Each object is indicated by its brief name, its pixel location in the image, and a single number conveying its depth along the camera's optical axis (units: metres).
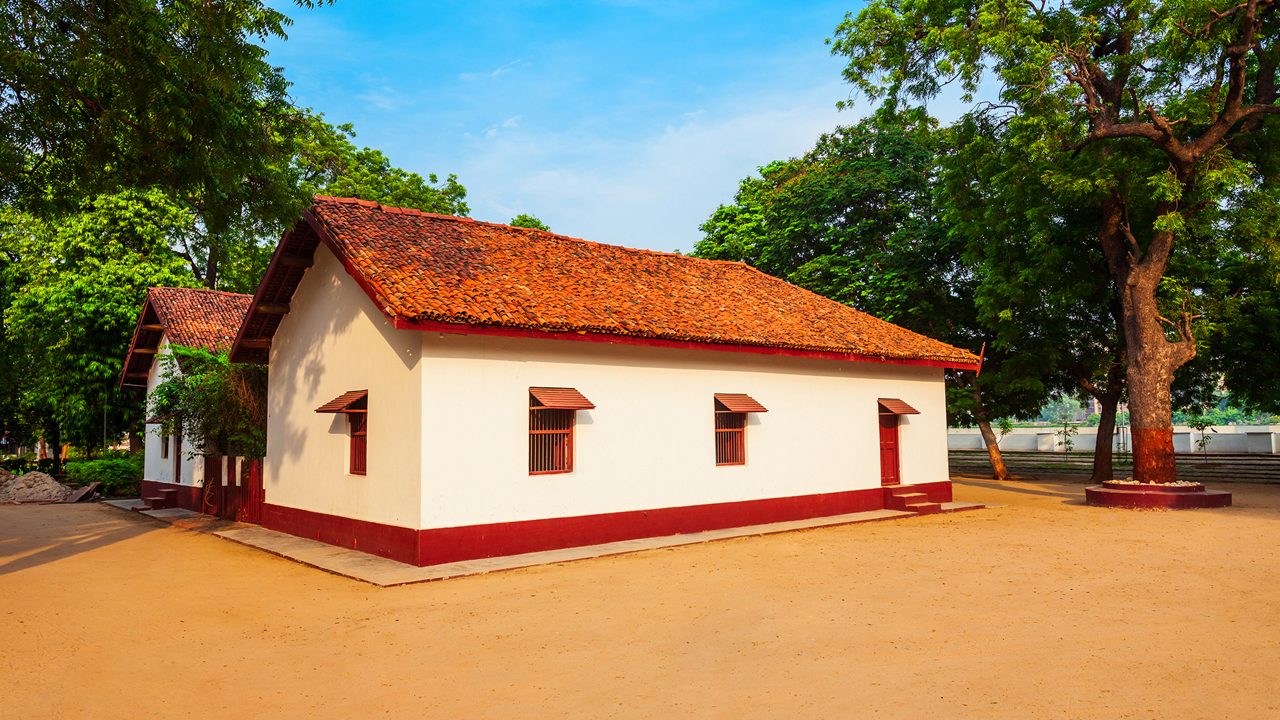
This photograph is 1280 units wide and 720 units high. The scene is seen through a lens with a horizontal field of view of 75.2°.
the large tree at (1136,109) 16.53
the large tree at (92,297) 25.89
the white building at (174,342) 19.83
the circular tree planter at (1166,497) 16.70
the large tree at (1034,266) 20.03
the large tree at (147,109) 9.30
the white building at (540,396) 10.90
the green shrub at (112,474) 25.12
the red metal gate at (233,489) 16.03
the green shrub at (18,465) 29.29
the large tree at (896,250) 24.81
